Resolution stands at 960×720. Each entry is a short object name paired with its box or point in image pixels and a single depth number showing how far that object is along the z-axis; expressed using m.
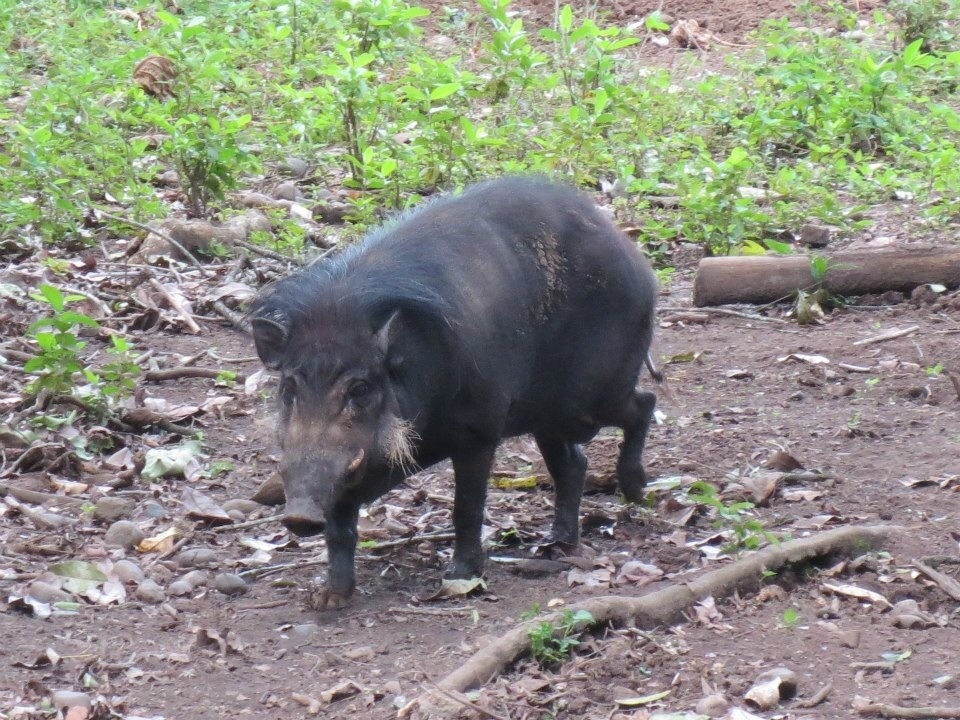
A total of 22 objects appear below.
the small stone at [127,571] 9.51
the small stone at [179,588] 9.45
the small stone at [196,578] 9.59
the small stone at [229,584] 9.56
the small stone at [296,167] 19.16
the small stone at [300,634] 8.75
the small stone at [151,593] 9.28
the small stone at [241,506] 11.05
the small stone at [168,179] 18.65
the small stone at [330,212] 17.56
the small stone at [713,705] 7.23
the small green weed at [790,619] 8.41
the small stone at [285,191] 18.30
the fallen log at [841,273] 15.37
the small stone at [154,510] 10.79
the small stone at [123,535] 10.17
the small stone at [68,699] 7.61
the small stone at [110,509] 10.66
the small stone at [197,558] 10.01
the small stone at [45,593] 9.05
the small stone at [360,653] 8.41
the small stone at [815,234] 16.80
